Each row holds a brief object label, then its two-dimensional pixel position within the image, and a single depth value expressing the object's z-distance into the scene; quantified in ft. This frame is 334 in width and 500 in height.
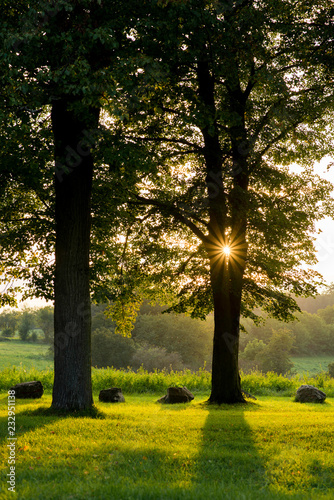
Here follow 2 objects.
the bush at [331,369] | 182.47
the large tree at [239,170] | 38.47
